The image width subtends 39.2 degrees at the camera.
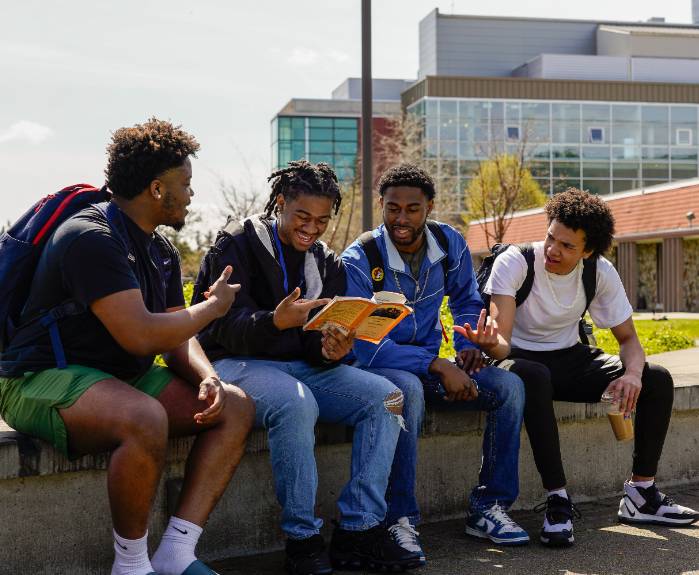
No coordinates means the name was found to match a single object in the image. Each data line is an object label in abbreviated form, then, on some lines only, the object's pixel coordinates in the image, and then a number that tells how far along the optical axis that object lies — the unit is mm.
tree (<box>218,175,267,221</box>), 27156
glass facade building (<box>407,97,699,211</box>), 58844
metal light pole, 12336
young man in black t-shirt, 3355
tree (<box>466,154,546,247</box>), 37000
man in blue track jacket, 4340
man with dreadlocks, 3854
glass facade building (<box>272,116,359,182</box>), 74875
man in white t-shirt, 4945
